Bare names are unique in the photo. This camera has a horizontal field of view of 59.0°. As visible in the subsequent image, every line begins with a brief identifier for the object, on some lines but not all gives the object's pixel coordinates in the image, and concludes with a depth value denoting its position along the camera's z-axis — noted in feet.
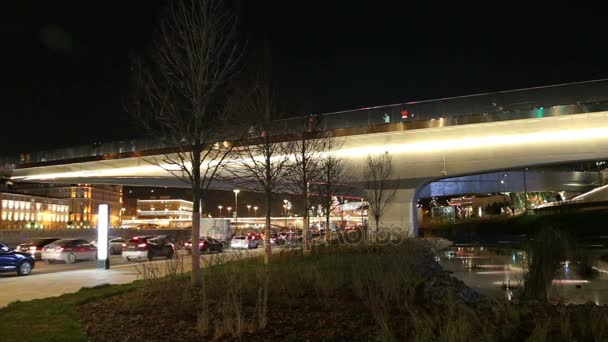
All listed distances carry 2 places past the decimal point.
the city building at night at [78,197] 477.77
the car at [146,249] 104.63
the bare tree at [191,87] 38.60
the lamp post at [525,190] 236.08
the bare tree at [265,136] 55.98
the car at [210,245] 128.16
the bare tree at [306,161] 68.28
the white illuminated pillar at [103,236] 76.33
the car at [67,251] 98.07
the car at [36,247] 111.06
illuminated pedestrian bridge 93.45
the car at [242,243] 153.77
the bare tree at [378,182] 110.11
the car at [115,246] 133.49
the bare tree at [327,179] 78.48
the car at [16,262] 70.08
